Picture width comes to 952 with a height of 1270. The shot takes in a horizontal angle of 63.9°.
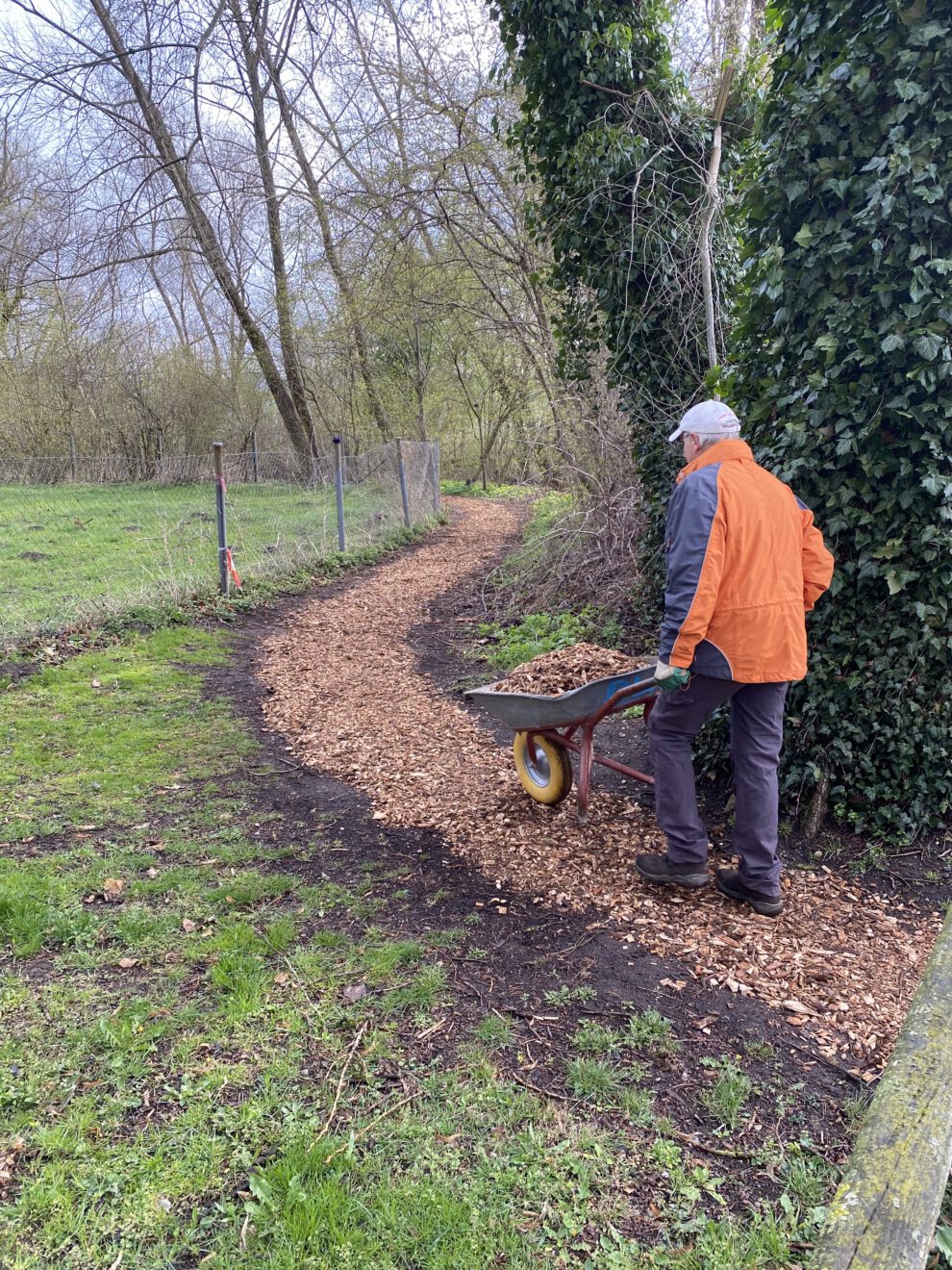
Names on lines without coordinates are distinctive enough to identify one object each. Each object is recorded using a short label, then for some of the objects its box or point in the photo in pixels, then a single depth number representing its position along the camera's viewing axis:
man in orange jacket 2.78
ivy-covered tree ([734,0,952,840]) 2.86
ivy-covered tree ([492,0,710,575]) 5.21
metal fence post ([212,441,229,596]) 8.28
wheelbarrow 3.40
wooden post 1.14
